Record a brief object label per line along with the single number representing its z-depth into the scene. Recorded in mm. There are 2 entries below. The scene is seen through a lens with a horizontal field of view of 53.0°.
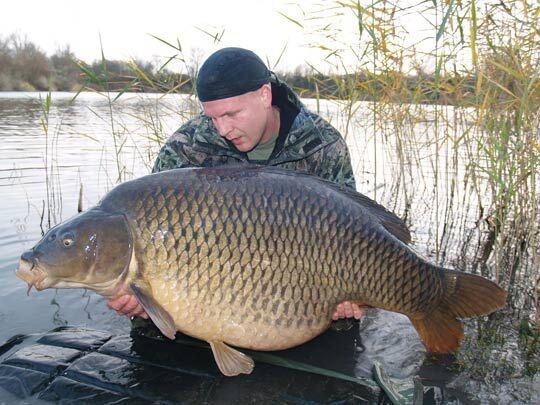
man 2240
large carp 1674
